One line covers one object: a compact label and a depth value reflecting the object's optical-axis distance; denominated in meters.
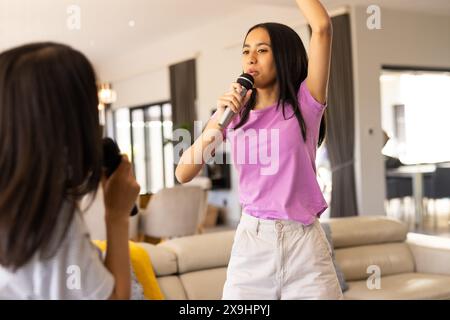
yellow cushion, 2.02
